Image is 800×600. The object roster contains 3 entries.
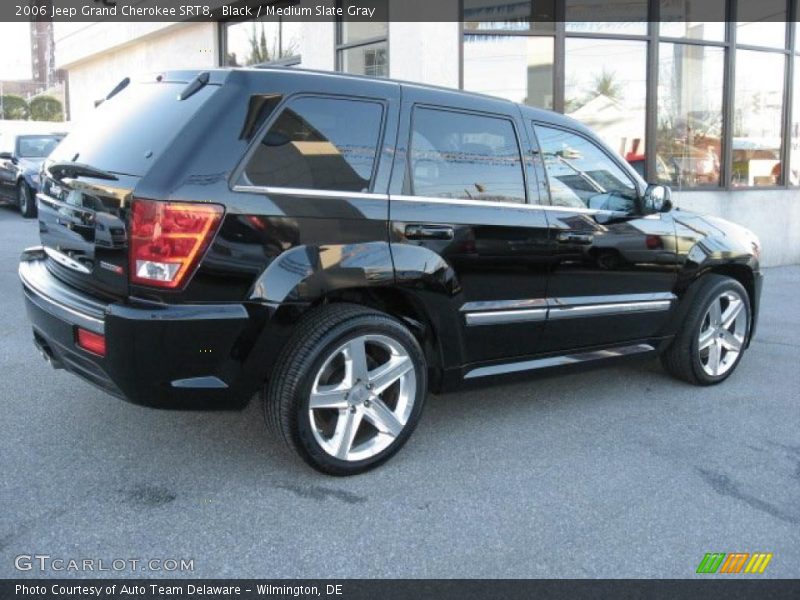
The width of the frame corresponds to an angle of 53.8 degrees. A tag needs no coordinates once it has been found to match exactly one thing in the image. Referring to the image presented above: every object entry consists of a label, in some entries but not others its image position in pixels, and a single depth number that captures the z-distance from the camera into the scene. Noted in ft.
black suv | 10.46
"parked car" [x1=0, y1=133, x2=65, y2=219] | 46.47
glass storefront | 31.73
